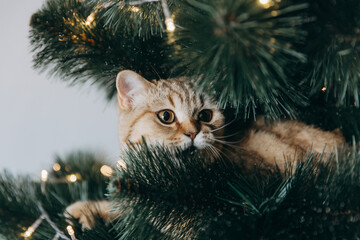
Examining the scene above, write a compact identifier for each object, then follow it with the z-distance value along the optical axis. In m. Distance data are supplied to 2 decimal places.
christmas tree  0.37
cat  0.70
